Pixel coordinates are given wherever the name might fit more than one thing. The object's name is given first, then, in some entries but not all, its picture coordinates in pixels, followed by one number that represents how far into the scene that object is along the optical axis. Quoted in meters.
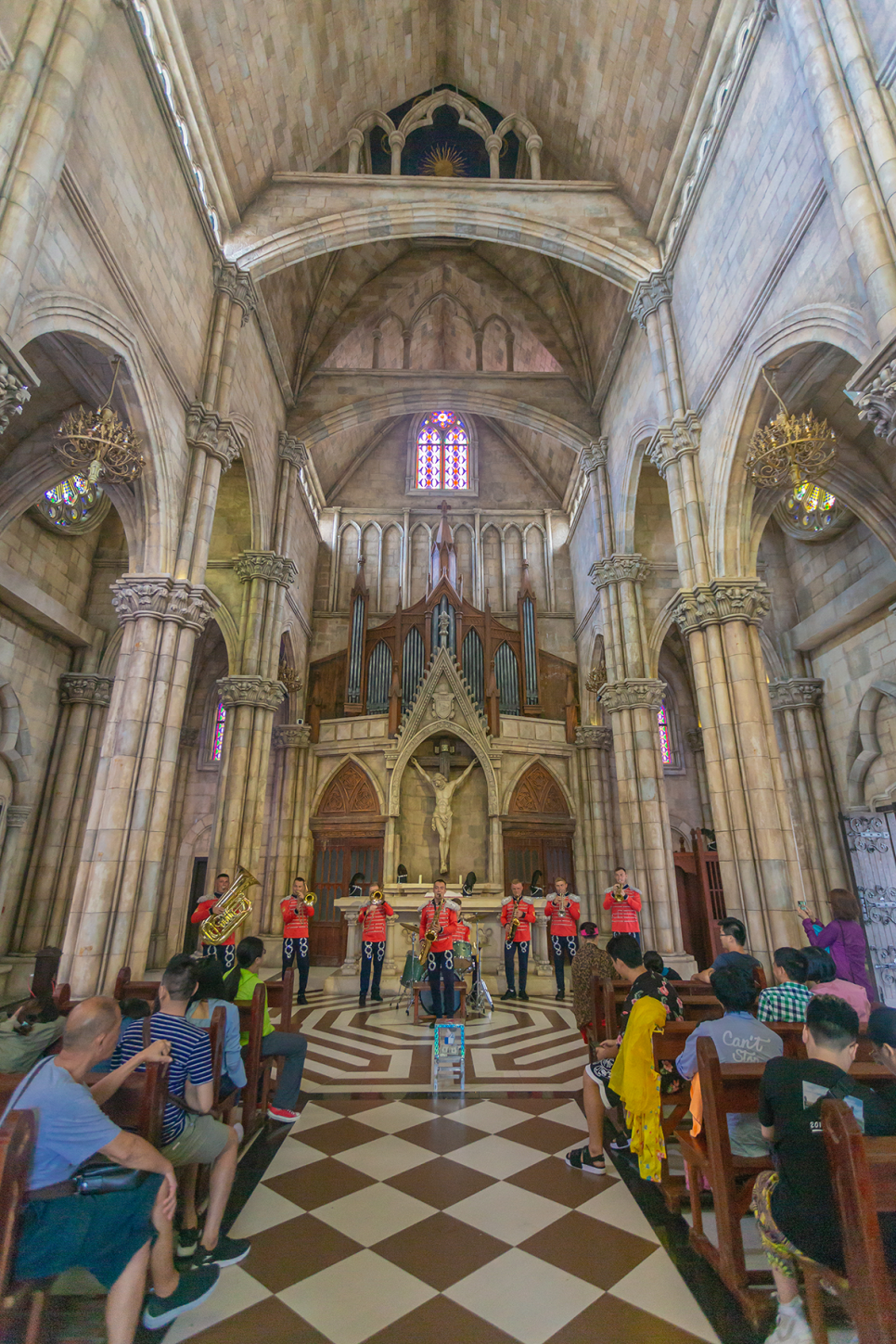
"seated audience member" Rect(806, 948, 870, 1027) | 4.04
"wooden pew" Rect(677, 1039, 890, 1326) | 2.68
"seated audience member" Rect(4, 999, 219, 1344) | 2.06
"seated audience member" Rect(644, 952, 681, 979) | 4.62
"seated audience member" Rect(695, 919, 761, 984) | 5.21
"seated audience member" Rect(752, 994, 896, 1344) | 2.14
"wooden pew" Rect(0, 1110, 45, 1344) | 1.79
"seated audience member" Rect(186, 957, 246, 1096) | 3.49
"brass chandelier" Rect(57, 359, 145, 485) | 6.71
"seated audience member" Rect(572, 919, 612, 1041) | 5.14
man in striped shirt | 2.92
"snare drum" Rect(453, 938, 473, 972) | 7.84
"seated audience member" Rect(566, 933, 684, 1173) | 3.79
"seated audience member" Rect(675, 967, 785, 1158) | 3.12
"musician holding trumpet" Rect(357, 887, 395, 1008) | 9.20
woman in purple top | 6.00
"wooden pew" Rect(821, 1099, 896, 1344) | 1.75
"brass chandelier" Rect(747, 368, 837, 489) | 6.84
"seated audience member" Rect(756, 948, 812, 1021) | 3.85
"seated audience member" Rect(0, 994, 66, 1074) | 3.25
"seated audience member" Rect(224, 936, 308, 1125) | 4.60
